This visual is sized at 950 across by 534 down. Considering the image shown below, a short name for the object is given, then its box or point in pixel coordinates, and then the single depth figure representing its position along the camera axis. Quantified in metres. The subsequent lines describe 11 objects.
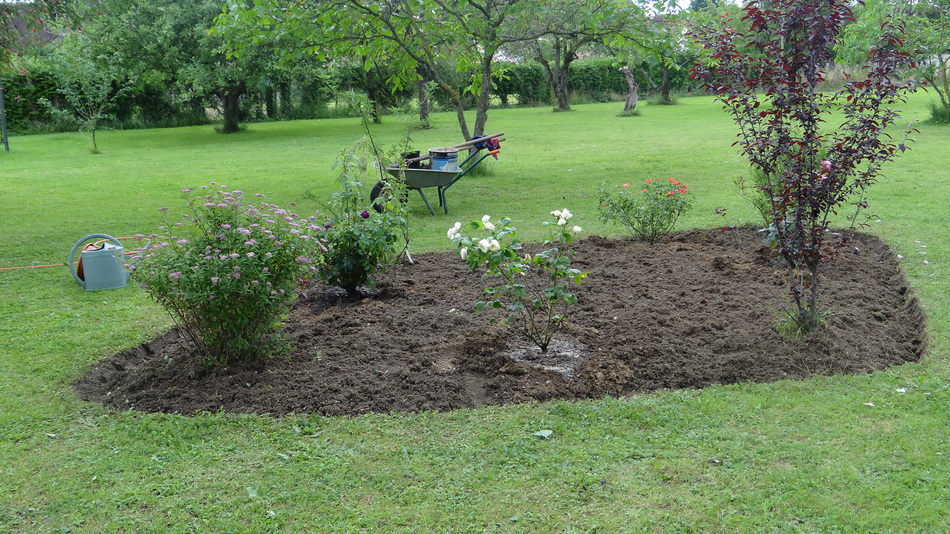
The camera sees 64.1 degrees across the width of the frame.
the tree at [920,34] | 16.11
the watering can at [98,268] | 6.14
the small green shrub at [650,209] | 7.08
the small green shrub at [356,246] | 5.47
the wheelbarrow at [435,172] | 8.50
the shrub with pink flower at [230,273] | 3.98
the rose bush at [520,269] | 4.20
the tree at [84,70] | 18.03
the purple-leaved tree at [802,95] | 4.05
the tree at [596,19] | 9.85
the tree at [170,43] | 18.62
